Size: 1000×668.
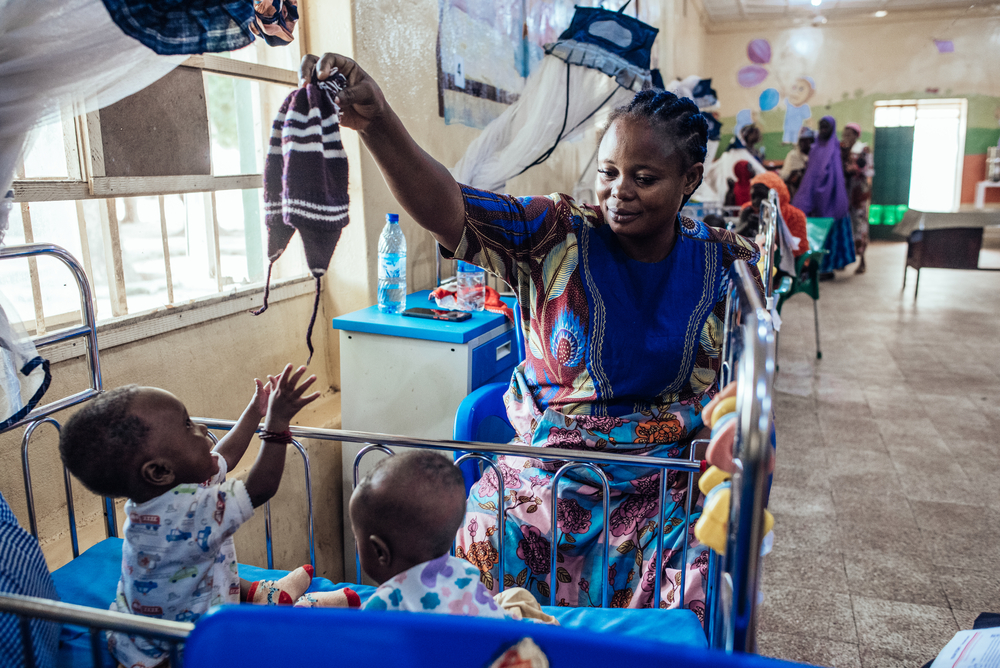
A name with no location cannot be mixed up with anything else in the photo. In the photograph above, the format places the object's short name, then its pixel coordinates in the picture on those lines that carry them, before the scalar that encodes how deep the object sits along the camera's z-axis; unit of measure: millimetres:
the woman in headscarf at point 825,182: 8602
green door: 11922
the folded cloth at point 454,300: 2787
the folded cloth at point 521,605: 1151
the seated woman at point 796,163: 8906
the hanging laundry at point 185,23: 1240
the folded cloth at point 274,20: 1642
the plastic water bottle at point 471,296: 2771
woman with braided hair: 1544
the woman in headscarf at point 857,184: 9492
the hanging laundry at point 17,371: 1310
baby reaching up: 1122
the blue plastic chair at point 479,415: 2004
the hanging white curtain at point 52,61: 1161
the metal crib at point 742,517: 722
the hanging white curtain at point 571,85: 3760
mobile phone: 2533
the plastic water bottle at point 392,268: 2678
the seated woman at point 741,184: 7238
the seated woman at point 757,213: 4754
